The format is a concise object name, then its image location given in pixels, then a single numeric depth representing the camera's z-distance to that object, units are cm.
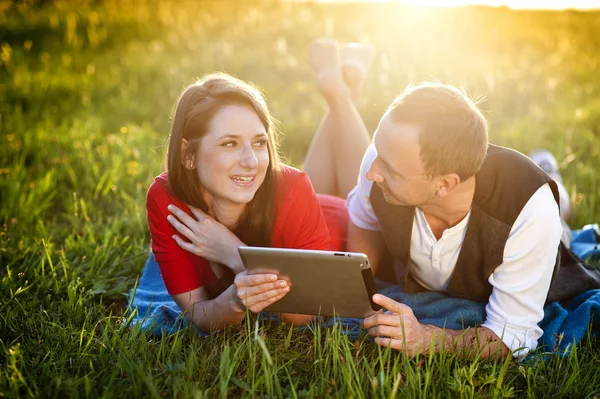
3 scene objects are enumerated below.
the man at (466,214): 255
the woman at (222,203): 282
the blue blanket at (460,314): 297
